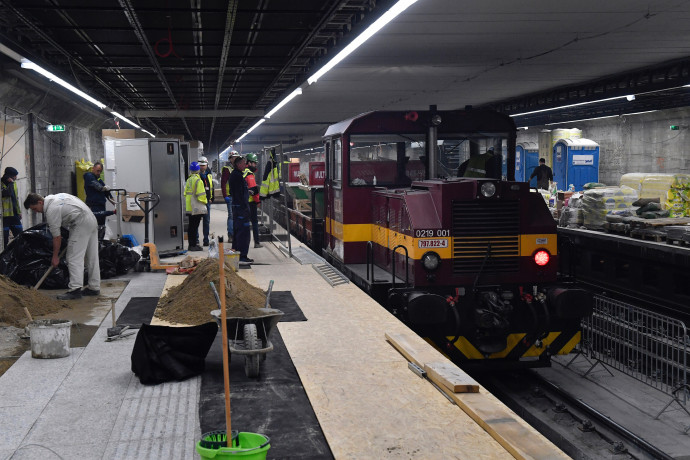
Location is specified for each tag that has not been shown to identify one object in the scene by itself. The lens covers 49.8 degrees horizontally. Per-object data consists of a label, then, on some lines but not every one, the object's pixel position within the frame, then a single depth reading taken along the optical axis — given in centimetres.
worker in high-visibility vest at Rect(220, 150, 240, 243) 1651
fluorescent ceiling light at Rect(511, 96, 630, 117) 2024
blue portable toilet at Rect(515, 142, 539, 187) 3176
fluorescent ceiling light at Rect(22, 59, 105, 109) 1042
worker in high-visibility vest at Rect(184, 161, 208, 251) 1543
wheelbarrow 586
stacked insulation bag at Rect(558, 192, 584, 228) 1457
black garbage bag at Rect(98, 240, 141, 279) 1193
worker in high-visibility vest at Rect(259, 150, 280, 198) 1493
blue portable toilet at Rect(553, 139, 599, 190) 2811
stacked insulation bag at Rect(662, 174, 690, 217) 1278
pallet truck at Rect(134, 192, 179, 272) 1243
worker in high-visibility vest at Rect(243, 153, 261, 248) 1398
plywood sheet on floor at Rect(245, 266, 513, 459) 451
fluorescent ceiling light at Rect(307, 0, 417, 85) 739
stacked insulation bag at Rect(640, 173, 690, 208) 1883
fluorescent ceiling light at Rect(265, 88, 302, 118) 1555
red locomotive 789
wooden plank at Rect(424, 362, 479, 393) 539
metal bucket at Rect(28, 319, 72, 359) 677
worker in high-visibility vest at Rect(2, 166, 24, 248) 1456
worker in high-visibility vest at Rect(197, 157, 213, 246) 1636
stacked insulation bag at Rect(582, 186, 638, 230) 1391
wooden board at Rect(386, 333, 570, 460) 429
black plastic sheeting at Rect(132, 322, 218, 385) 595
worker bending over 940
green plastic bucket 383
